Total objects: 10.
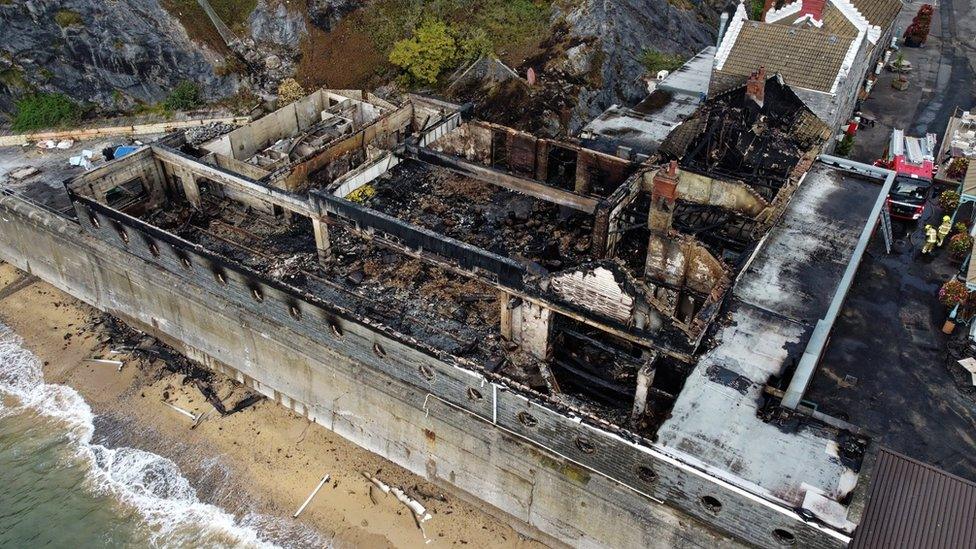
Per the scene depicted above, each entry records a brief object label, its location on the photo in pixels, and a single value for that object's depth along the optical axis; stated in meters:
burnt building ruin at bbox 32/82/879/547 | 17.30
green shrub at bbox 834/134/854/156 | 35.38
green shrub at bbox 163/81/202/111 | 41.44
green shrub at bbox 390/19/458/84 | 40.84
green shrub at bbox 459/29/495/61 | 41.22
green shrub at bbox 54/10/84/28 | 40.96
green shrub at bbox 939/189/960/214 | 31.15
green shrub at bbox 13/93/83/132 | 38.97
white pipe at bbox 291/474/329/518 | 23.03
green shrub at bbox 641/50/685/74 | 43.34
